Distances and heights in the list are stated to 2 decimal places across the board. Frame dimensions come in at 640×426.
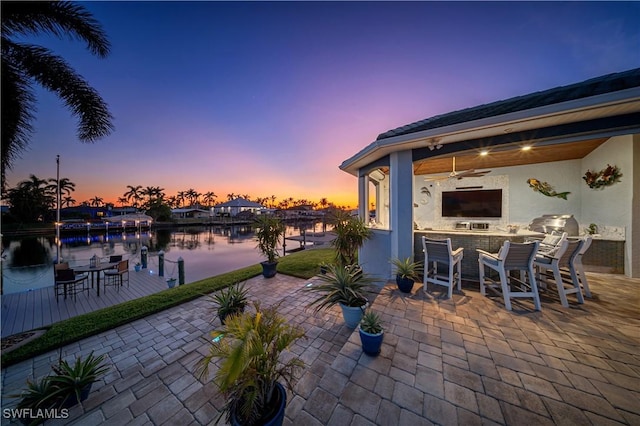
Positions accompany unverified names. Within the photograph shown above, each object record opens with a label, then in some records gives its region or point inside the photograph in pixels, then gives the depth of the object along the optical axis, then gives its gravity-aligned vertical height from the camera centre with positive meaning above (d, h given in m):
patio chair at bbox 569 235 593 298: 3.29 -0.89
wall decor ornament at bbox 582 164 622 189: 4.47 +0.85
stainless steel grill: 5.43 -0.33
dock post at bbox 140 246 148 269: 8.95 -2.04
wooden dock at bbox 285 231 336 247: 14.56 -2.01
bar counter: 4.17 -0.62
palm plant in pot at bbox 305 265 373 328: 2.79 -1.16
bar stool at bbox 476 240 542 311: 3.01 -0.79
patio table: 5.86 -1.69
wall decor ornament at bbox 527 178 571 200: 5.77 +0.71
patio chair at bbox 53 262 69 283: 5.41 -1.55
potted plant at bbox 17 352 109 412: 1.74 -1.62
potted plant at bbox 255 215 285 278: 5.93 -0.80
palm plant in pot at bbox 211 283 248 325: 3.20 -1.49
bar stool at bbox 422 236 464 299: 3.46 -0.82
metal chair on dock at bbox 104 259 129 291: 6.44 -2.25
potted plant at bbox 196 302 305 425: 1.17 -1.06
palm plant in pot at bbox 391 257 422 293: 3.73 -1.21
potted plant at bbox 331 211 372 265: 4.56 -0.54
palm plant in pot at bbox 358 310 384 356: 2.13 -1.32
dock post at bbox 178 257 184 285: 6.80 -2.02
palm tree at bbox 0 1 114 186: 3.50 +2.76
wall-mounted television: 6.60 +0.32
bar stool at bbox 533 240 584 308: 3.08 -0.80
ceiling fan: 4.85 +0.97
